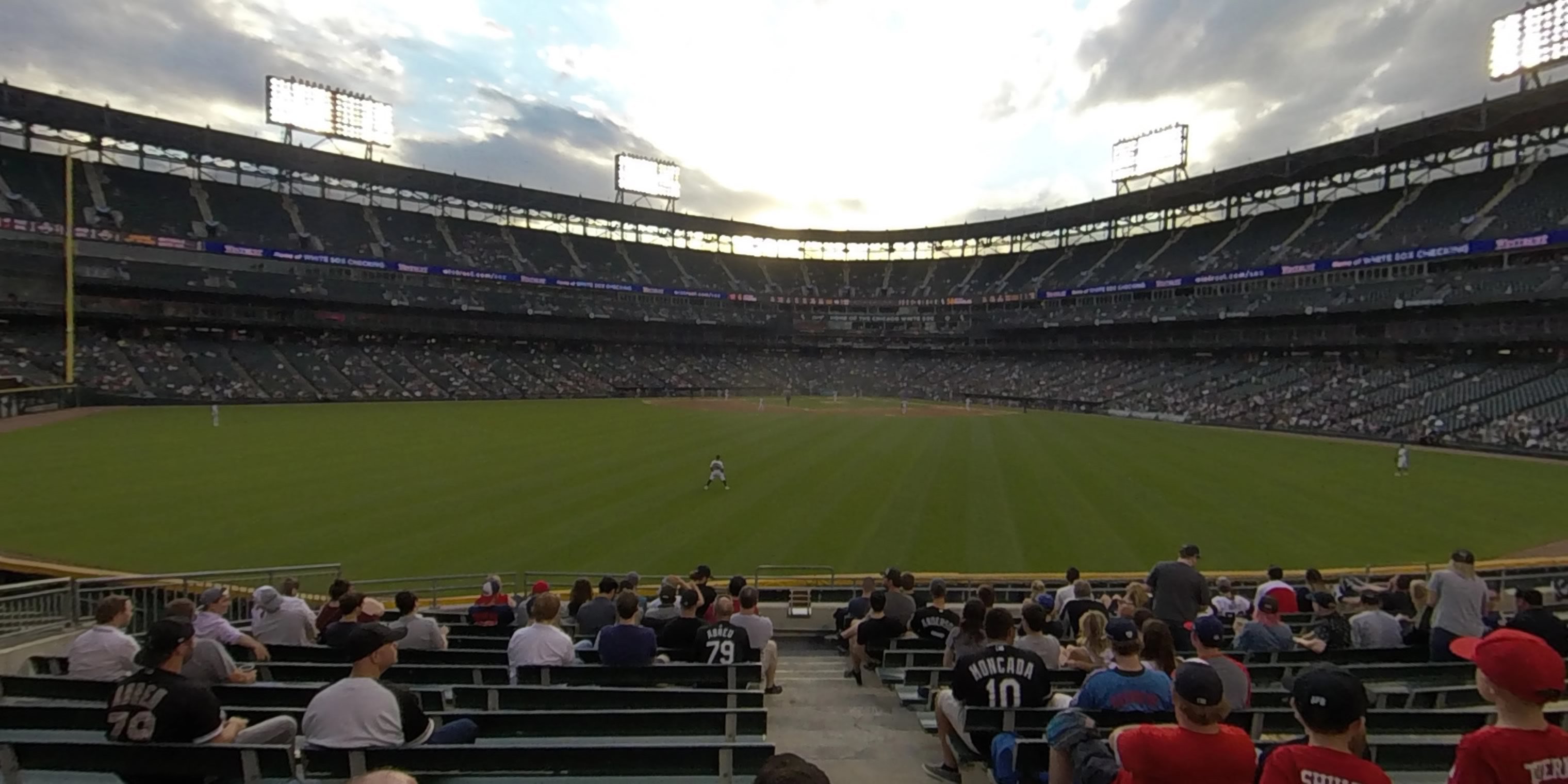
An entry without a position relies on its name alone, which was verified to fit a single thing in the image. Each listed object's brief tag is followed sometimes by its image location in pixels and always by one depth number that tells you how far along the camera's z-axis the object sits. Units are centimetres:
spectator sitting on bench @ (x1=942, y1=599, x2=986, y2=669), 628
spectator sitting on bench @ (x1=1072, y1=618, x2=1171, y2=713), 435
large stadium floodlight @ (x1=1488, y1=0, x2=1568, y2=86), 4378
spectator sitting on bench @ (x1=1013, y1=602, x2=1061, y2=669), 642
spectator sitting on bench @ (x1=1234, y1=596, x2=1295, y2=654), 731
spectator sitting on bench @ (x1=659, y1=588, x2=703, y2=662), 772
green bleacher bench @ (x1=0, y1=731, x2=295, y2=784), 385
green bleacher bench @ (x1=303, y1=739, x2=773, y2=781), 378
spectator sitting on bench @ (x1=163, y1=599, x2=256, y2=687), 560
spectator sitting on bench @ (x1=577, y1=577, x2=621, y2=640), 832
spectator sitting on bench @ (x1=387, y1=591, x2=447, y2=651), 743
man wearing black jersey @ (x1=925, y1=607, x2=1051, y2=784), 512
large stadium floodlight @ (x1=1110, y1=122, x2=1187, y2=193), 6912
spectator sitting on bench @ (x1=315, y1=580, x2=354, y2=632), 836
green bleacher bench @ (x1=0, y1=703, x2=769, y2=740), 470
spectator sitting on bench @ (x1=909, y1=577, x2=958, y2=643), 841
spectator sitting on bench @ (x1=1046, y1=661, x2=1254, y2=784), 303
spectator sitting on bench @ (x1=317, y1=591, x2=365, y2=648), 732
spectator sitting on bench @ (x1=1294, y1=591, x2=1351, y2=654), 767
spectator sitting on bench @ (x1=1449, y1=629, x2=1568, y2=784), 280
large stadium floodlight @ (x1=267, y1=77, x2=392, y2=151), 6322
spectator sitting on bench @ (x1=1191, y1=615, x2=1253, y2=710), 502
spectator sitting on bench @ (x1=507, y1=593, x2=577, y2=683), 652
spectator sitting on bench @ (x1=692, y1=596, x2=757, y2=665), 722
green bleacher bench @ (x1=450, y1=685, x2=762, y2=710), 549
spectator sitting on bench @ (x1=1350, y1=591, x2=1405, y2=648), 815
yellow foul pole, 4303
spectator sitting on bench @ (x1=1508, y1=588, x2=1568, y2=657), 660
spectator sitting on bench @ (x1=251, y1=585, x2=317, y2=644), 808
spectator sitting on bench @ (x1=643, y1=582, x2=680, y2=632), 867
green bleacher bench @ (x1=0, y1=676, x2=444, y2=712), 540
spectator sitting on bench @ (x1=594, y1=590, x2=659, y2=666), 669
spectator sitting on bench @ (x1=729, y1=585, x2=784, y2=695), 754
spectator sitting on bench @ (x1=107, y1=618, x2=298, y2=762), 401
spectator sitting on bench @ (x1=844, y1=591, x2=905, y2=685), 823
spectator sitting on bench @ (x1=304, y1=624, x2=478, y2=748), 411
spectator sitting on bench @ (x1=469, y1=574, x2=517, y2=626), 934
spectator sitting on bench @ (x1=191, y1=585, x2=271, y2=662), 700
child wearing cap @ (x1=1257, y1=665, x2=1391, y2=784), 274
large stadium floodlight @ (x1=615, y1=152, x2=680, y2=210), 8725
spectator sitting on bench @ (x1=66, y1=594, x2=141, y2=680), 602
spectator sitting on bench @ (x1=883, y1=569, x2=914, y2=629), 876
